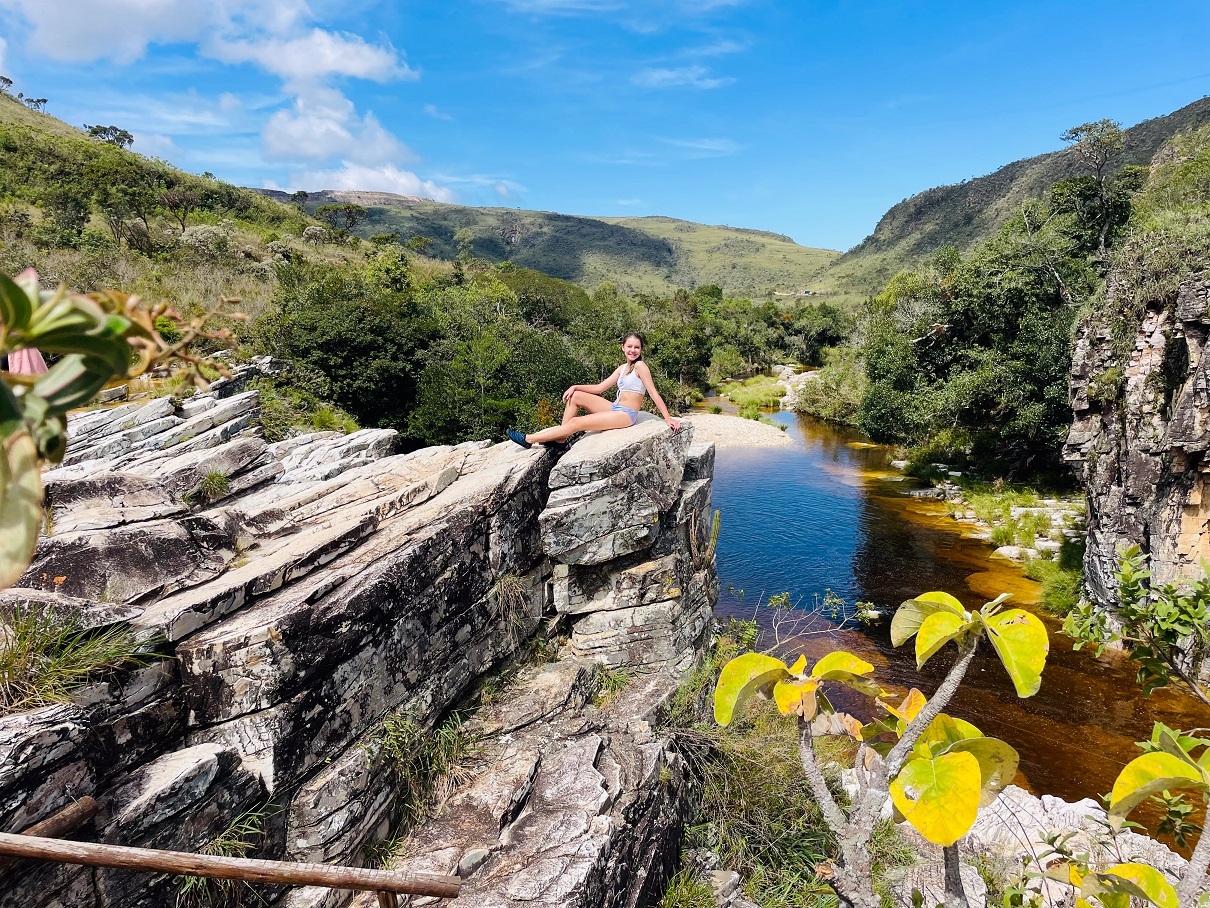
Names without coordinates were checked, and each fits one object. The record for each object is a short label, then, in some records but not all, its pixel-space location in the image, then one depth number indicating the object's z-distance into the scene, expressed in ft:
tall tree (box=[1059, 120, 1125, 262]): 68.18
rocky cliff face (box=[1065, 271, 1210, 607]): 35.19
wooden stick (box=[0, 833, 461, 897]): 8.95
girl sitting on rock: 29.01
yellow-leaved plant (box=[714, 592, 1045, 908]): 7.58
